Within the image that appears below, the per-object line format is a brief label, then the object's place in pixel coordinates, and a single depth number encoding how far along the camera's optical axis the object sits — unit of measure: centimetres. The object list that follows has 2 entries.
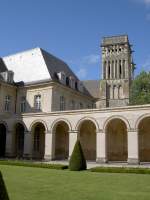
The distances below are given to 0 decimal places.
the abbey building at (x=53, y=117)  2666
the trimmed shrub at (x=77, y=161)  1967
